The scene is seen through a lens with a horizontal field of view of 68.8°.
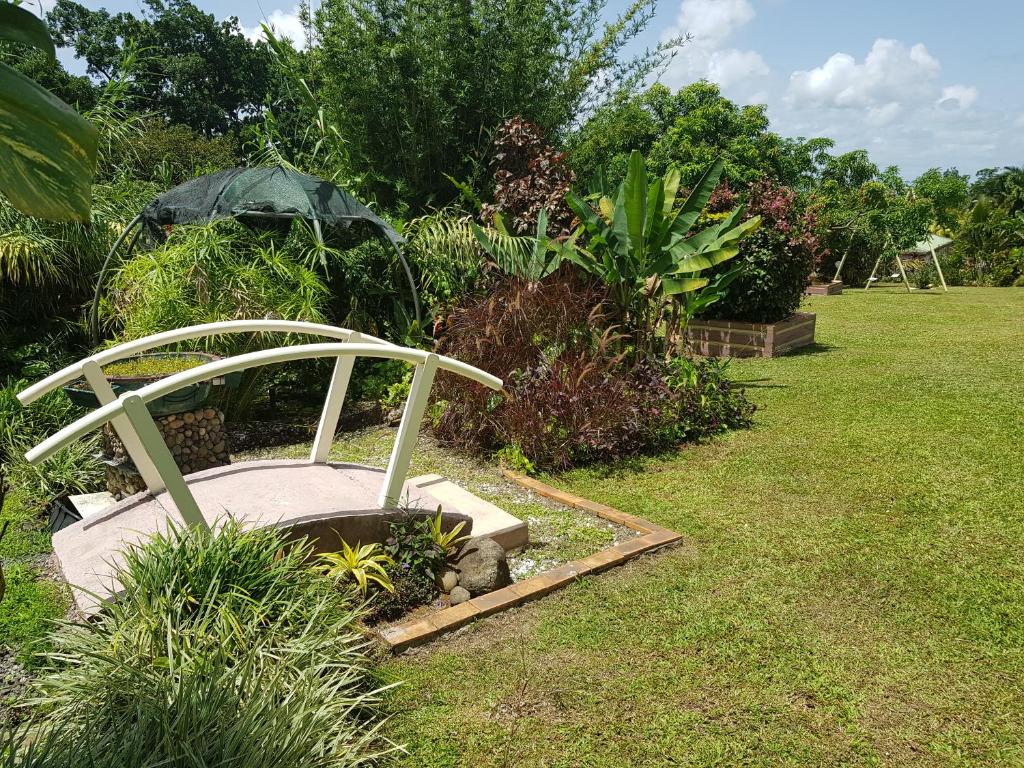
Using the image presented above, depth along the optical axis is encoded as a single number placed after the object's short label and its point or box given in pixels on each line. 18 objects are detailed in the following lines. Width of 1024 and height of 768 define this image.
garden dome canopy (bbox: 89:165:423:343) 8.19
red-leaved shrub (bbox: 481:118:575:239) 8.98
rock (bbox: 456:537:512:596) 4.05
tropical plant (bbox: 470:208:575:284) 8.01
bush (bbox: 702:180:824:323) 11.43
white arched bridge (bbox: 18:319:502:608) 3.36
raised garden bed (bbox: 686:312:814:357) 11.59
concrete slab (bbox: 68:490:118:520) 5.37
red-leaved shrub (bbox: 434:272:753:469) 6.52
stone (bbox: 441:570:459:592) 4.11
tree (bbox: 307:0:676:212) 10.66
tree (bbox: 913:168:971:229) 35.75
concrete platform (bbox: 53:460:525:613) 3.79
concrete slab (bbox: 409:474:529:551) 4.70
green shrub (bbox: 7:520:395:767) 2.40
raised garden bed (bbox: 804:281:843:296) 23.61
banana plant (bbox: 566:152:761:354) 7.50
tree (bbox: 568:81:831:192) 26.31
